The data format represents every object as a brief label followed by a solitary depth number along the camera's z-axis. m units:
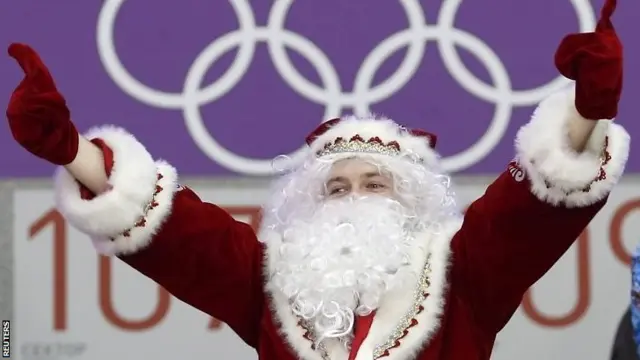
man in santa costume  6.93
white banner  7.92
